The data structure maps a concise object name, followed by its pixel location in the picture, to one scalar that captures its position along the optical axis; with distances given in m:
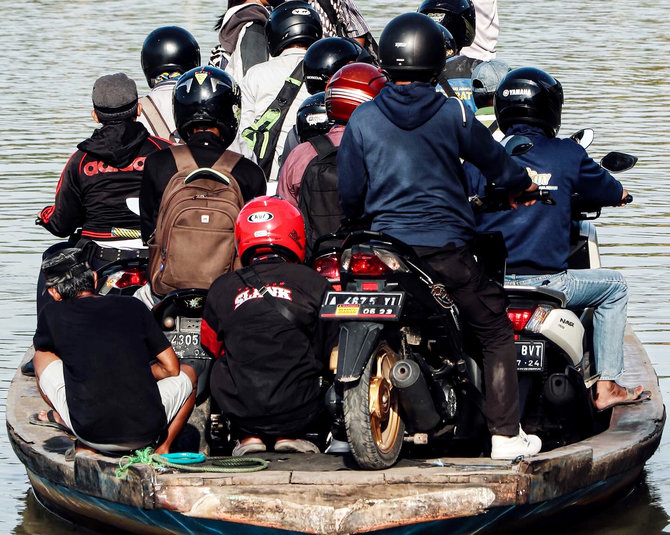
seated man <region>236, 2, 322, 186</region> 23.00
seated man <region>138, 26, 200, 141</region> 24.53
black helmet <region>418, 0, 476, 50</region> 26.84
